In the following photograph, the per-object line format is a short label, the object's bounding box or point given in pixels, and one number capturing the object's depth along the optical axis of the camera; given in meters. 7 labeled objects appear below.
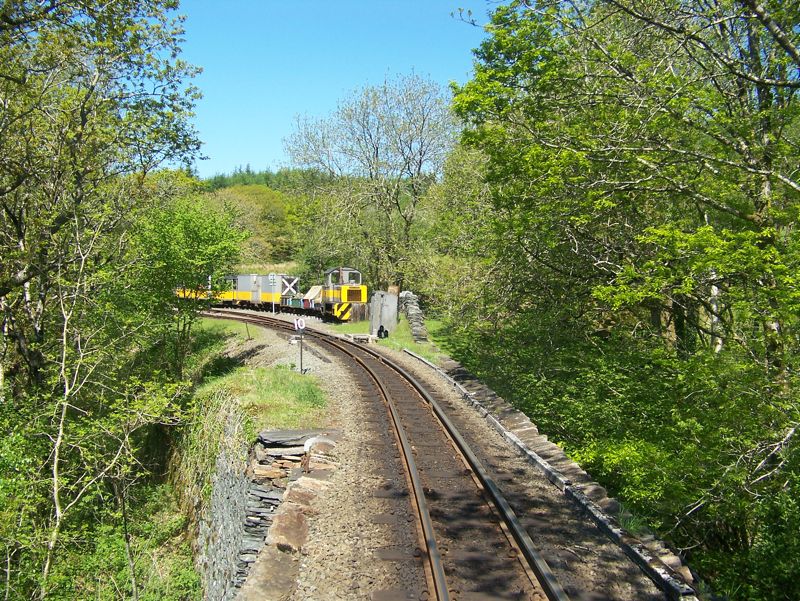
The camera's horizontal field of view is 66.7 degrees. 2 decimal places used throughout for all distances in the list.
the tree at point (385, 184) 37.00
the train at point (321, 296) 35.69
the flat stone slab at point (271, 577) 6.20
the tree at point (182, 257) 19.28
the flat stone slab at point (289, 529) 7.17
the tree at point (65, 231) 11.17
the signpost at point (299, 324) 18.34
